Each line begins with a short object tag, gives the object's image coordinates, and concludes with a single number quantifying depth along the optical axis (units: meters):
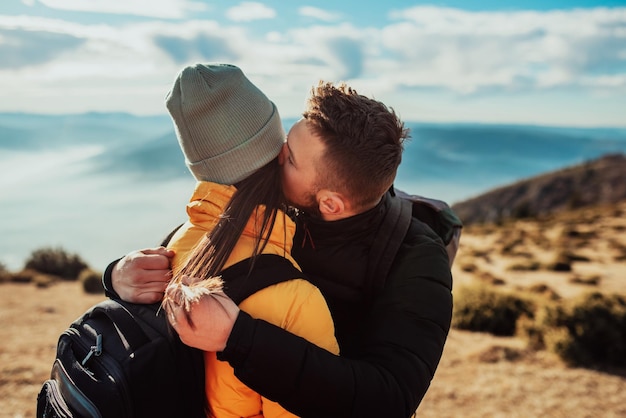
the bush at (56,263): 16.91
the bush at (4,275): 15.43
